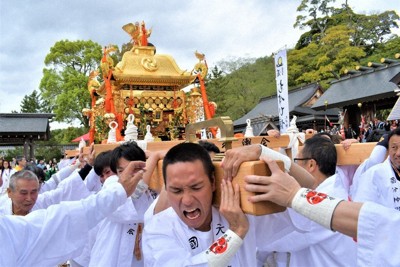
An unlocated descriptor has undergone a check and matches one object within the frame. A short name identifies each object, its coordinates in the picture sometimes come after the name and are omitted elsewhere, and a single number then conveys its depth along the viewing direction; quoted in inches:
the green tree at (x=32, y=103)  2033.7
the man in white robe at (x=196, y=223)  64.7
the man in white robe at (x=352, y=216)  52.9
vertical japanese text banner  242.7
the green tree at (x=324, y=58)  1187.9
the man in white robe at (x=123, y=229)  126.2
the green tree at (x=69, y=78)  1290.6
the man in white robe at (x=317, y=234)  80.0
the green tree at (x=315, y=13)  1578.5
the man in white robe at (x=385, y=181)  140.1
